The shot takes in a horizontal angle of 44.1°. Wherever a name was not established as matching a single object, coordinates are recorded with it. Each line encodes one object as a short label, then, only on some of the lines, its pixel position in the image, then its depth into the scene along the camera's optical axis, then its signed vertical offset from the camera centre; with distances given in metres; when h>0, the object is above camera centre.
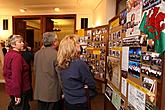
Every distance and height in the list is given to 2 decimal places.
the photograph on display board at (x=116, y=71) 2.21 -0.26
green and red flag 1.12 +0.14
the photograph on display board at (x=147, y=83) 1.30 -0.22
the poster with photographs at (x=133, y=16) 1.54 +0.26
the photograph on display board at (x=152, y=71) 1.21 -0.14
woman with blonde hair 2.07 -0.26
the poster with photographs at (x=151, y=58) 1.20 -0.06
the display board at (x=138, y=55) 1.20 -0.05
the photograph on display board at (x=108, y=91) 2.62 -0.58
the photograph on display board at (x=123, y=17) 1.98 +0.32
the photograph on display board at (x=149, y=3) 1.22 +0.29
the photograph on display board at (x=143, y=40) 1.40 +0.06
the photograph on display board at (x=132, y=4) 1.59 +0.37
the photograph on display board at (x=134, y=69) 1.56 -0.16
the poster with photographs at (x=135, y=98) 1.44 -0.38
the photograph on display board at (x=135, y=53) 1.55 -0.04
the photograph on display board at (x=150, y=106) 1.25 -0.36
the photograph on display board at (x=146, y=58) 1.34 -0.06
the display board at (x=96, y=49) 3.82 -0.01
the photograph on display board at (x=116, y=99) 2.18 -0.57
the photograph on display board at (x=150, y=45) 1.27 +0.03
